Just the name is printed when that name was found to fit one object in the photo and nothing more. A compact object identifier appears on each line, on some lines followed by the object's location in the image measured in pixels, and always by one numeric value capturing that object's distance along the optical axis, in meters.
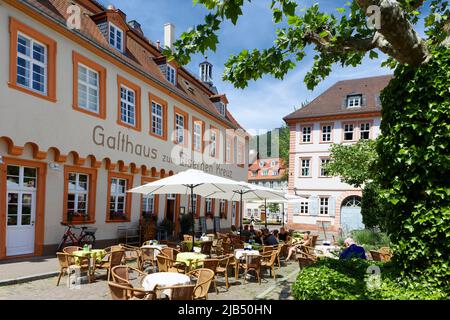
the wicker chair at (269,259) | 9.47
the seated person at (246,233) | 15.62
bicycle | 12.05
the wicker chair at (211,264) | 7.73
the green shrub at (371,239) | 15.12
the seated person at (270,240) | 11.70
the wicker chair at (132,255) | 9.44
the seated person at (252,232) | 16.42
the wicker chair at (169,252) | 8.78
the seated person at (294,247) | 12.11
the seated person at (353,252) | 8.12
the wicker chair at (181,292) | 5.18
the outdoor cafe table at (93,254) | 8.30
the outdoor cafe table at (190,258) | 8.13
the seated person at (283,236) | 14.73
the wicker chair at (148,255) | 9.45
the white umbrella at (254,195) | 11.96
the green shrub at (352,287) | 4.66
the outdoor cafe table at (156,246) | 9.39
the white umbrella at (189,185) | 9.41
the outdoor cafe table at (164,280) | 5.87
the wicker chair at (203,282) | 5.89
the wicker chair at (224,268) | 8.19
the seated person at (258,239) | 14.22
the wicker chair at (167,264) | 7.99
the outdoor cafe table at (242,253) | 9.52
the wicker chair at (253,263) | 8.88
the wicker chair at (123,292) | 4.87
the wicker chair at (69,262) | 7.91
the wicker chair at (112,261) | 8.24
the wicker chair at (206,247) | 10.86
